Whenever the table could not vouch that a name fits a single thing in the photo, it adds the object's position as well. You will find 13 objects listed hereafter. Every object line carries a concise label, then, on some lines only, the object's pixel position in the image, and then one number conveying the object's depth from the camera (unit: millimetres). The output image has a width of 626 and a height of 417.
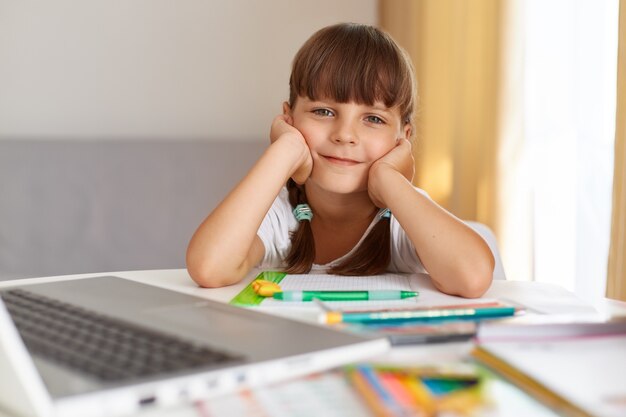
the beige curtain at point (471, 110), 2197
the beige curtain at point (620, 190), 1677
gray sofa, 2422
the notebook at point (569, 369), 482
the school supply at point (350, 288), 860
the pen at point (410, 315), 710
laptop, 472
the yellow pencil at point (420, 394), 470
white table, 508
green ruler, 877
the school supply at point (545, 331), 612
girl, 1132
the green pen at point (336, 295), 878
